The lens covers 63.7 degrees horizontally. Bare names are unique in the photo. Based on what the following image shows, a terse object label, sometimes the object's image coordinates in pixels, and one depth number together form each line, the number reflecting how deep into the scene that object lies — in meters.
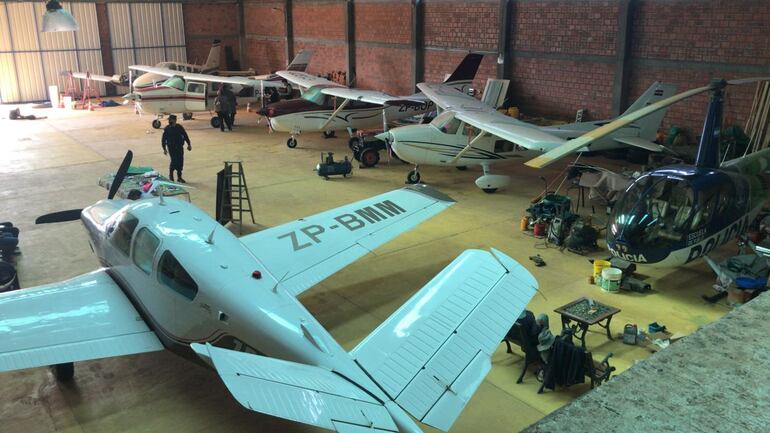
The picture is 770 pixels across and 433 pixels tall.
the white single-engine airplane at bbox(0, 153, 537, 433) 4.45
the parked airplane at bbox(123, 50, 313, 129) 22.69
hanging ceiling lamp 20.83
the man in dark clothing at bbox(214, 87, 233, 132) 22.36
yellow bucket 9.75
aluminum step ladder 12.31
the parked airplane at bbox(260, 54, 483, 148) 19.27
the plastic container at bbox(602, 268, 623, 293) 9.42
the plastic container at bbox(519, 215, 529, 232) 12.16
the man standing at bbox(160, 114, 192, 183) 14.95
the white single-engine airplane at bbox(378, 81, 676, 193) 14.45
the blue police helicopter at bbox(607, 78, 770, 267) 9.12
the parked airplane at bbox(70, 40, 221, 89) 23.70
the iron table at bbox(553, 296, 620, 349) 7.59
